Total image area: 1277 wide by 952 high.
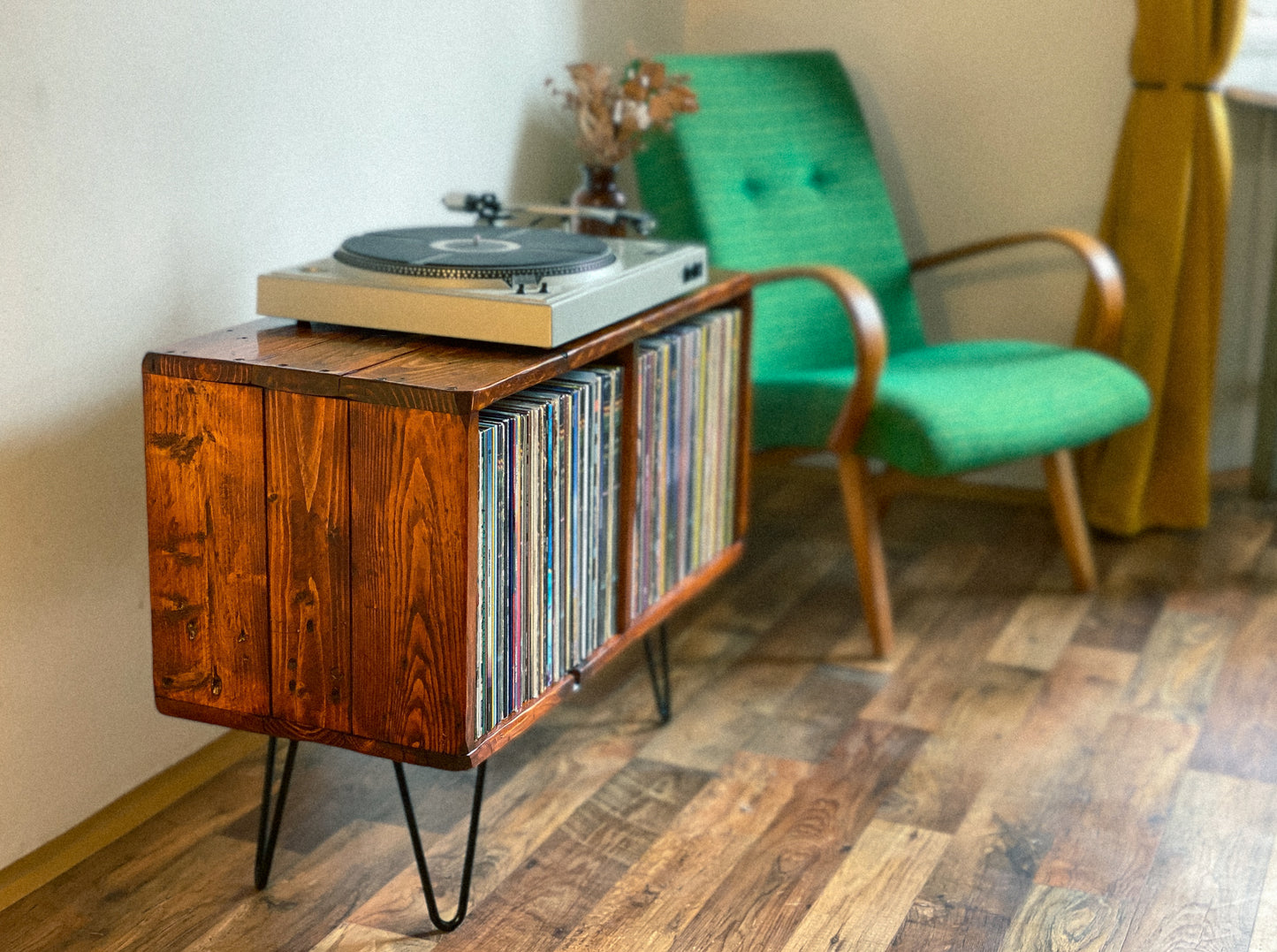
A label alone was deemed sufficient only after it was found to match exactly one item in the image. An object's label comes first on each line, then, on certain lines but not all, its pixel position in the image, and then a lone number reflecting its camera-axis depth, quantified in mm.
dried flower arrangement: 2201
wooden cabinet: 1367
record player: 1484
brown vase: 2215
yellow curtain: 2652
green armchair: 2199
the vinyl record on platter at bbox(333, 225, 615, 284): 1539
